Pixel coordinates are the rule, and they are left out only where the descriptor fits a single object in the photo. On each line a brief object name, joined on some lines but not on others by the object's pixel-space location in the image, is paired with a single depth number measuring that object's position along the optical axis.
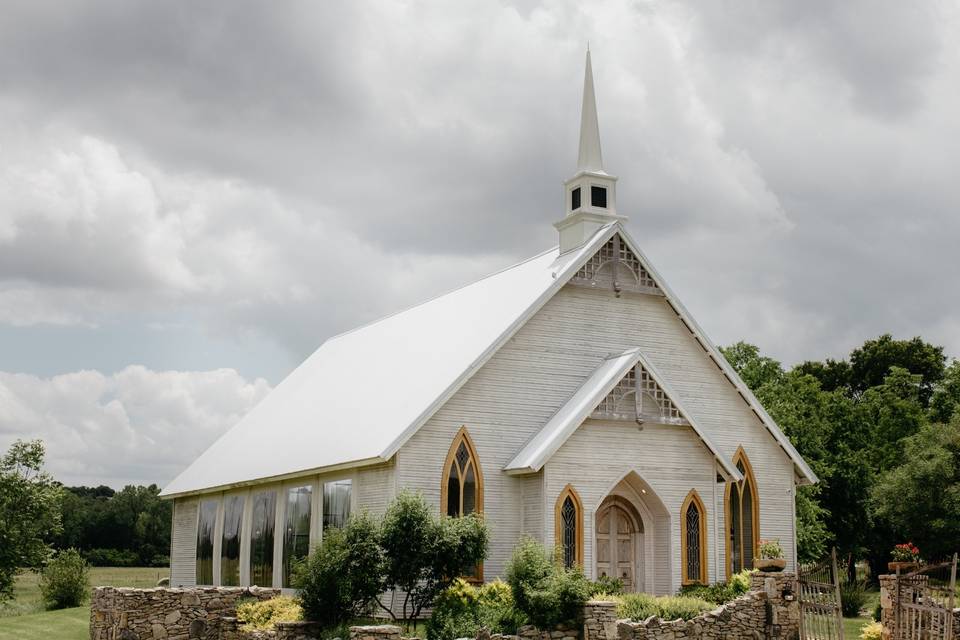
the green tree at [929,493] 44.69
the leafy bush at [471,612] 23.56
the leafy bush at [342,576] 24.45
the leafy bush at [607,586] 25.75
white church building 28.48
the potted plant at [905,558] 25.17
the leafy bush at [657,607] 25.00
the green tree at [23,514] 47.44
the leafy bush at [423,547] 24.95
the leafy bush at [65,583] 45.00
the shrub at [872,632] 25.50
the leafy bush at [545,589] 23.34
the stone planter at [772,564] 25.66
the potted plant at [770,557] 25.69
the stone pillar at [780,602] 25.08
